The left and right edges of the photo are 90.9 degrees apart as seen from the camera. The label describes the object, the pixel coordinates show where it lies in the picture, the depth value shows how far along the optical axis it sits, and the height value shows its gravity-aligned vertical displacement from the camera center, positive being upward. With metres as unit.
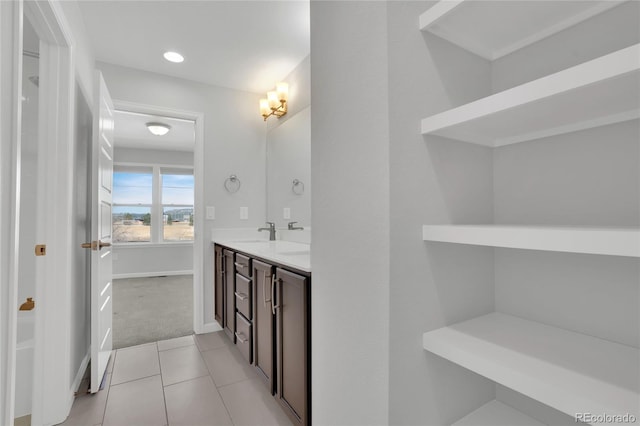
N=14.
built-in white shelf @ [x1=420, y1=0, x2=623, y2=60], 0.77 +0.52
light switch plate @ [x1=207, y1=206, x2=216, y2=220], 3.14 +0.06
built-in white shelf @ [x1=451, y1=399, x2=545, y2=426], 0.92 -0.60
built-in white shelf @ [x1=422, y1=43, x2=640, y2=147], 0.54 +0.24
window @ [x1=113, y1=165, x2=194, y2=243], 5.87 +0.30
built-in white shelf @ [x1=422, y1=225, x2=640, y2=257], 0.52 -0.04
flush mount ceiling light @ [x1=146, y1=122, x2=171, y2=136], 4.37 +1.29
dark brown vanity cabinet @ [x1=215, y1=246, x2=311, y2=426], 1.41 -0.60
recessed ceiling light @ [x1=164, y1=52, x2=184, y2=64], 2.63 +1.38
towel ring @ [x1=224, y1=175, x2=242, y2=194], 3.26 +0.37
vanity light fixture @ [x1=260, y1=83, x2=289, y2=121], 3.06 +1.17
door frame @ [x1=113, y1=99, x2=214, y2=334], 3.04 +0.00
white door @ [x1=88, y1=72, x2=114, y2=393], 1.92 -0.12
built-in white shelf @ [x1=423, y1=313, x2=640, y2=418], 0.58 -0.32
